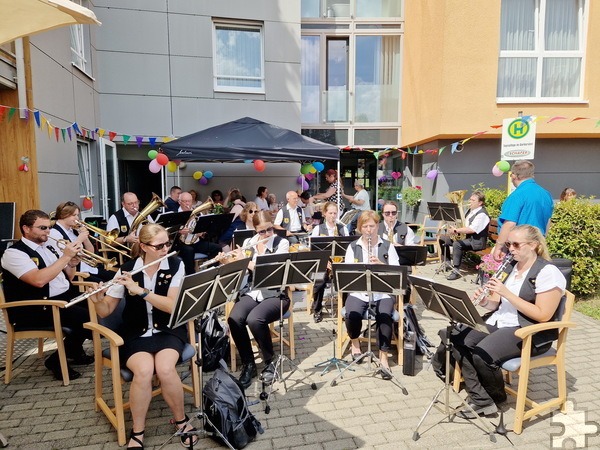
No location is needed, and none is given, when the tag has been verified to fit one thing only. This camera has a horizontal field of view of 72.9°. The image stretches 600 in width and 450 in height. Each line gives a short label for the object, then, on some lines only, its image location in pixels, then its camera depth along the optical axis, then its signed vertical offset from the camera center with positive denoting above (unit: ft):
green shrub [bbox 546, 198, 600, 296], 19.34 -3.00
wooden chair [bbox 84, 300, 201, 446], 10.10 -4.91
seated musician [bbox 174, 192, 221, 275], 22.00 -3.72
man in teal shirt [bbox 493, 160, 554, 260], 15.52 -0.98
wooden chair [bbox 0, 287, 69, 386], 12.83 -4.92
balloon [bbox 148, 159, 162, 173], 27.17 +0.84
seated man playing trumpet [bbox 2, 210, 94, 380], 12.57 -3.16
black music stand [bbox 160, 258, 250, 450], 9.55 -2.91
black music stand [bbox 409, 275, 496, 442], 9.94 -3.41
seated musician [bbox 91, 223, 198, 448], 9.90 -3.83
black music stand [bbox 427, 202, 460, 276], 26.73 -2.42
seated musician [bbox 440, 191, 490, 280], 25.45 -3.33
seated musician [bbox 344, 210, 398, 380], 13.78 -4.29
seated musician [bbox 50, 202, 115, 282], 16.17 -1.74
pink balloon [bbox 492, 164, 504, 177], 28.45 +0.47
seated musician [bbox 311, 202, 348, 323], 19.04 -2.66
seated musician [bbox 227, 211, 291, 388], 13.34 -4.75
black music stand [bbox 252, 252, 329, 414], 12.59 -2.95
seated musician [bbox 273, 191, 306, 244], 23.97 -2.30
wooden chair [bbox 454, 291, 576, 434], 10.28 -4.90
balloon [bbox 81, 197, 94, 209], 26.43 -1.52
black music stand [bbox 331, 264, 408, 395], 12.40 -3.10
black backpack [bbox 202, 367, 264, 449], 9.93 -5.81
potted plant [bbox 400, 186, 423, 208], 39.63 -1.66
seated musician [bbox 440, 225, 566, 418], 10.48 -3.71
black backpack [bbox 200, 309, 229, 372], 12.54 -5.10
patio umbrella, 8.31 +3.49
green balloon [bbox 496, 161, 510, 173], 27.23 +0.78
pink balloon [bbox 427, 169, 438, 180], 34.39 +0.35
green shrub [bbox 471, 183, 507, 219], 27.78 -1.60
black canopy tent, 25.07 +2.03
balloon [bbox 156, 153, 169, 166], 25.70 +1.28
